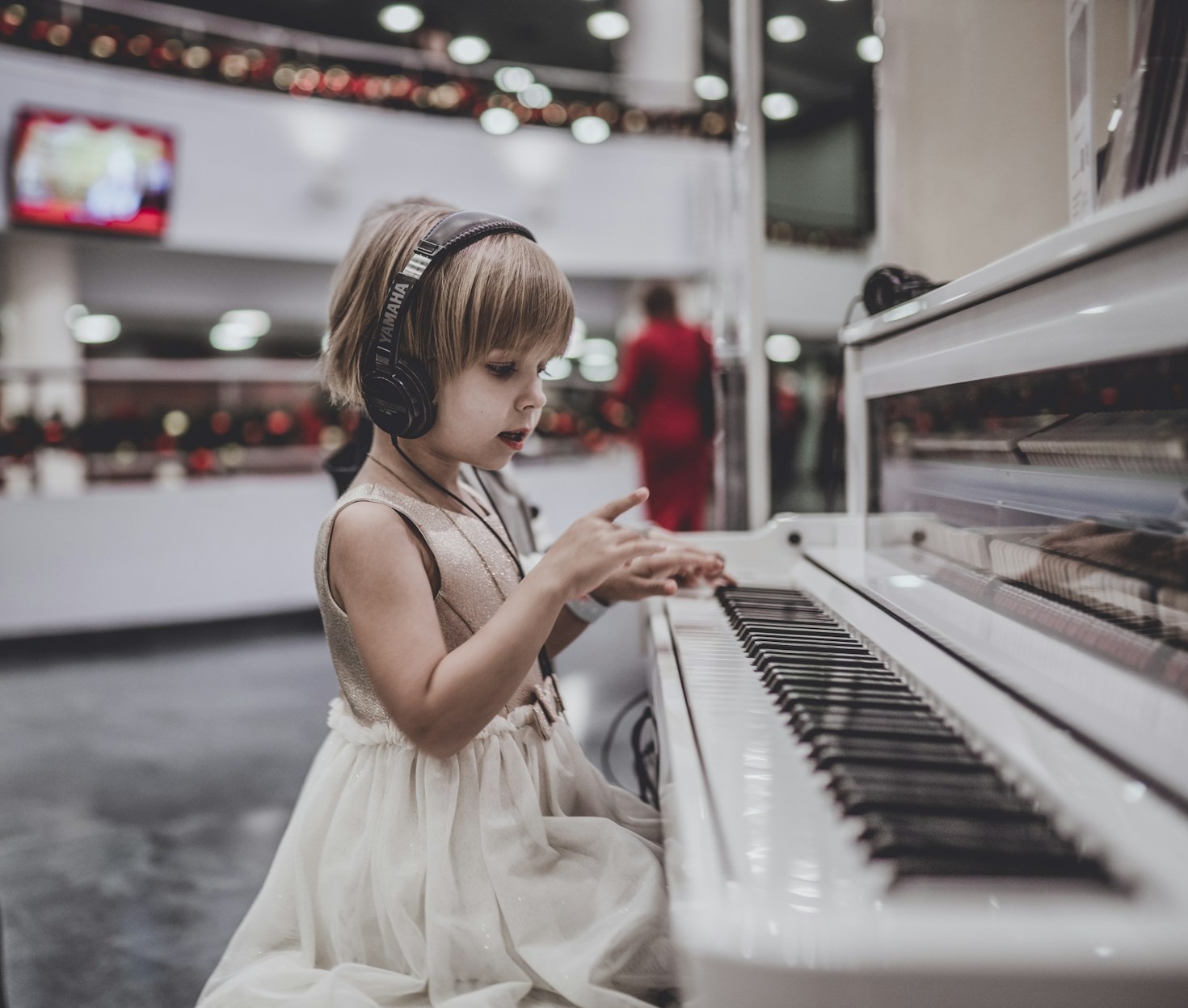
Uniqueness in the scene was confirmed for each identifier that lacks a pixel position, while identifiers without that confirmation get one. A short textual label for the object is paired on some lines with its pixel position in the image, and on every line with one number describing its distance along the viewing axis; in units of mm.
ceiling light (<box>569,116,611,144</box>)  8820
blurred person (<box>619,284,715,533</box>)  5215
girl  1010
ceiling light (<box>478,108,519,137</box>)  8398
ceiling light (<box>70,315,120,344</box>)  9852
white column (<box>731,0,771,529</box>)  2947
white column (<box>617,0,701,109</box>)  9633
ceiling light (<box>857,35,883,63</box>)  2611
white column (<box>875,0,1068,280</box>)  2275
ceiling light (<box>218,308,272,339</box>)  10263
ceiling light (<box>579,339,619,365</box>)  10891
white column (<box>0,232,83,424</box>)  7684
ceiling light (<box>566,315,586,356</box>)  10195
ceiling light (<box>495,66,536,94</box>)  8289
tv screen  6301
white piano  529
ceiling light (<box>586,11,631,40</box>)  9945
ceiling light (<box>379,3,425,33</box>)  10805
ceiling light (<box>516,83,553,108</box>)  8500
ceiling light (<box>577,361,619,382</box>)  10734
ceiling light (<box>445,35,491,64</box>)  10656
